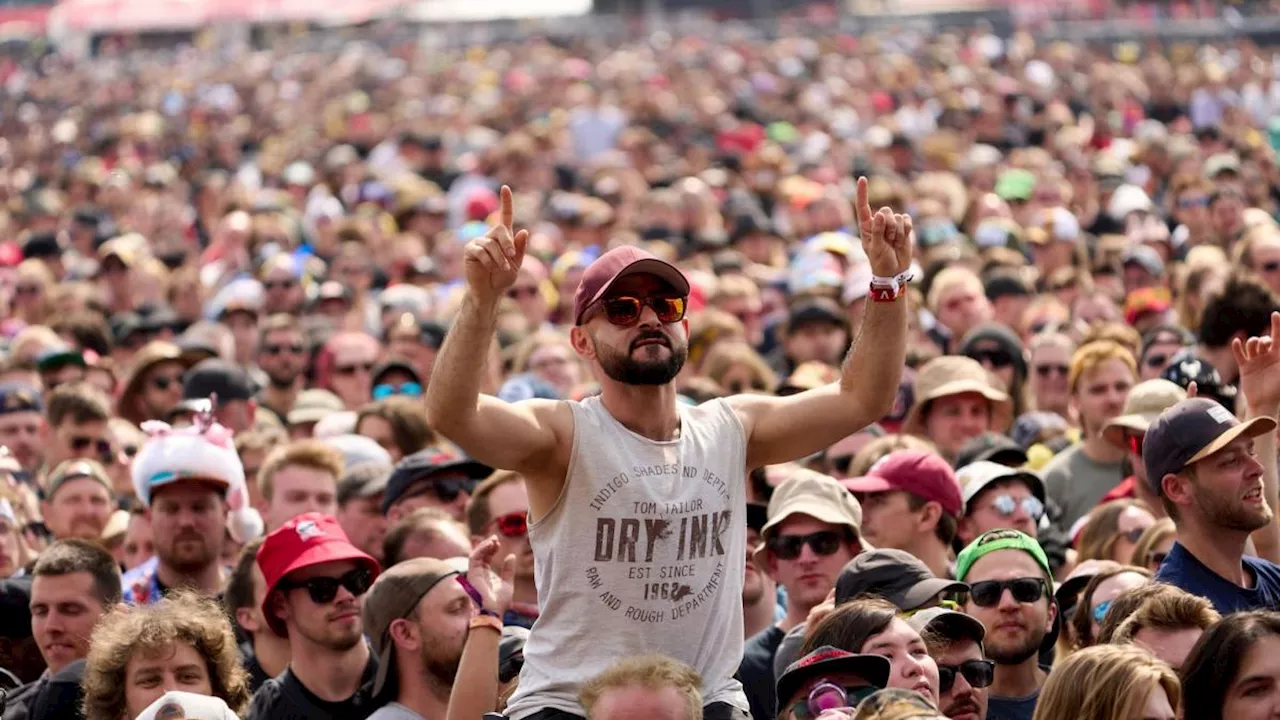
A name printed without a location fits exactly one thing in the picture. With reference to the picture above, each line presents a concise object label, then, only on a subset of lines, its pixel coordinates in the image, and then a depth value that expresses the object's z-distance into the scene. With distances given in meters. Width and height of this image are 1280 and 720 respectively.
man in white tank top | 11.16
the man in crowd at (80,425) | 21.63
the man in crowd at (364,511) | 18.39
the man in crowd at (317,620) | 14.71
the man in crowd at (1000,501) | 16.86
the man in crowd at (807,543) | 15.35
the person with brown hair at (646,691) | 10.74
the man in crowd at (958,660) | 13.22
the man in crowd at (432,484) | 18.16
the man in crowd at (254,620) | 15.77
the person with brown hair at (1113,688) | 11.24
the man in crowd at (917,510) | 16.50
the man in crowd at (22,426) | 22.85
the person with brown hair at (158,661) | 13.71
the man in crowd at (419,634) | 14.29
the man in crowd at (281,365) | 25.86
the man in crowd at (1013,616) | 14.43
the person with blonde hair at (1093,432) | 19.33
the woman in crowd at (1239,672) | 11.68
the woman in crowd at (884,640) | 12.42
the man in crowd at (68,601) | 15.49
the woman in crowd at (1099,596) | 14.25
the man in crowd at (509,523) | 16.38
